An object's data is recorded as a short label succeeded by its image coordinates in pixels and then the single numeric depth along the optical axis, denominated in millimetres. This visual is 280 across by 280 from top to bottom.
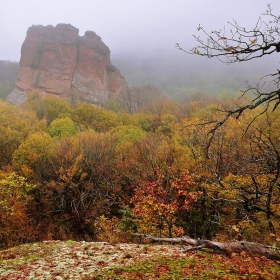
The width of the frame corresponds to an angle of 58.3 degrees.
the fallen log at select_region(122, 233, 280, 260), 7402
